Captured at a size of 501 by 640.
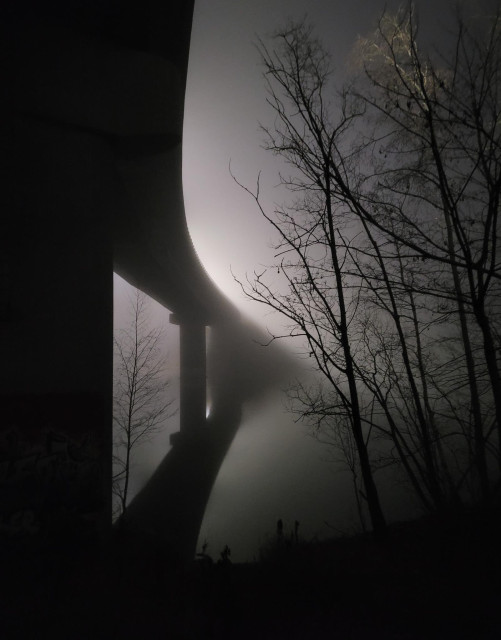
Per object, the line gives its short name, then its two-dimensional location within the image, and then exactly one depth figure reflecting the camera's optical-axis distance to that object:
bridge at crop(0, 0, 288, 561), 5.46
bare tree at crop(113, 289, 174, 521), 9.88
